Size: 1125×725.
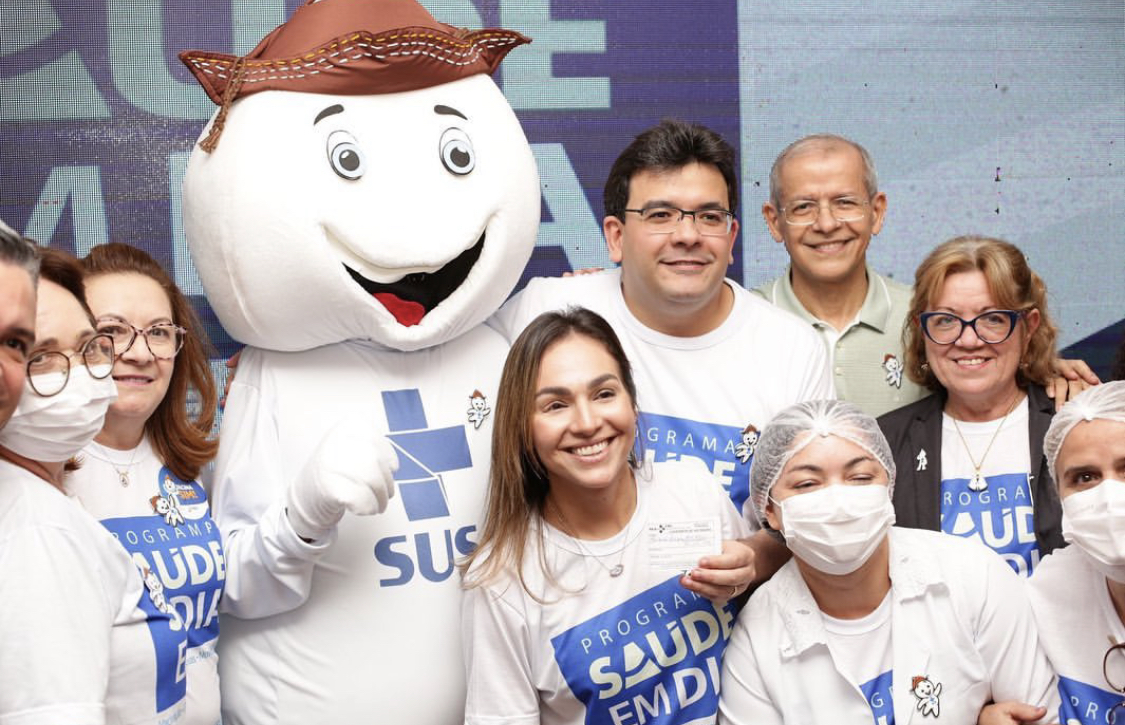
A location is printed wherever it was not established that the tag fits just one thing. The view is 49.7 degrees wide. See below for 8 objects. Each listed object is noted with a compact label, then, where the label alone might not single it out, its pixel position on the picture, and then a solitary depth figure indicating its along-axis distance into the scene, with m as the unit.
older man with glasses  2.99
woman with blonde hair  2.58
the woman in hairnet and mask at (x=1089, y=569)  2.25
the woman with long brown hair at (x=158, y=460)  2.29
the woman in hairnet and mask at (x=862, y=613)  2.30
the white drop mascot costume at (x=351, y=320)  2.44
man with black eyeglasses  2.63
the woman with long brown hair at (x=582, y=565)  2.32
